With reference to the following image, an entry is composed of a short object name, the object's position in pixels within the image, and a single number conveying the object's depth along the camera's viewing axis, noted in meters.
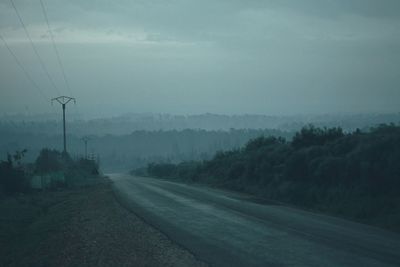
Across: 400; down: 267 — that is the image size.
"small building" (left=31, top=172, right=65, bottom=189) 48.91
